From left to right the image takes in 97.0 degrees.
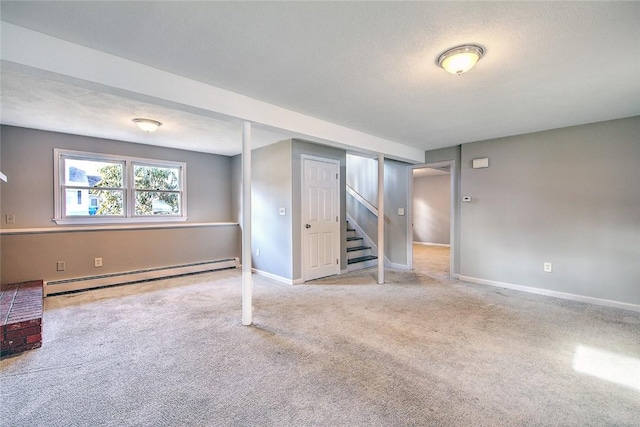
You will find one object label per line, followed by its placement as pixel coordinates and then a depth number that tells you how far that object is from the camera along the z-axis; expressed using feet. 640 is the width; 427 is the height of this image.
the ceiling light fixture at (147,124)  12.51
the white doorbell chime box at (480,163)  15.46
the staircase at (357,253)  18.88
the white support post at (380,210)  15.51
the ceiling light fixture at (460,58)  6.78
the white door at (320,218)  15.89
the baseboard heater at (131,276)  13.84
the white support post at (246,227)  10.00
